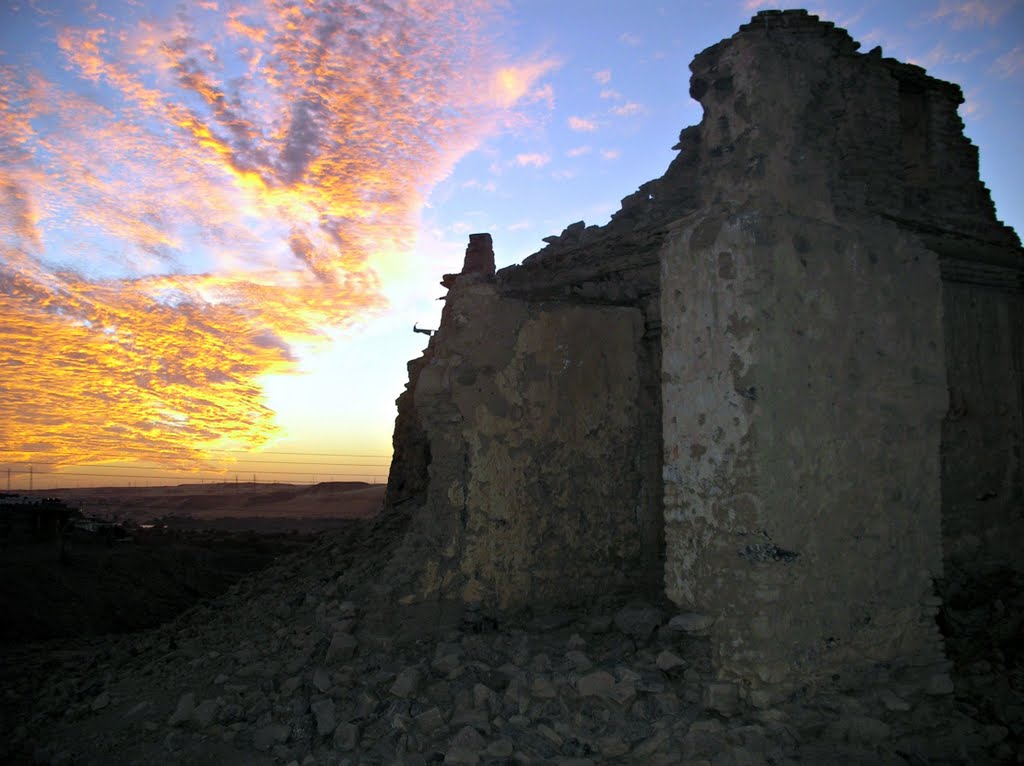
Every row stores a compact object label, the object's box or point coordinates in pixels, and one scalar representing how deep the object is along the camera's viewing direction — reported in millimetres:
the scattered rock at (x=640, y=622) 4449
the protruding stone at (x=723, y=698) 3701
